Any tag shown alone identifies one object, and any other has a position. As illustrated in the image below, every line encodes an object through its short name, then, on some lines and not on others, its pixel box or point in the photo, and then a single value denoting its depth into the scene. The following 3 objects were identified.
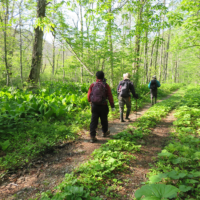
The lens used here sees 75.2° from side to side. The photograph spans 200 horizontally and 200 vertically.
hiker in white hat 5.13
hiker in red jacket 3.59
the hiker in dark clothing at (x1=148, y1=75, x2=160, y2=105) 7.70
